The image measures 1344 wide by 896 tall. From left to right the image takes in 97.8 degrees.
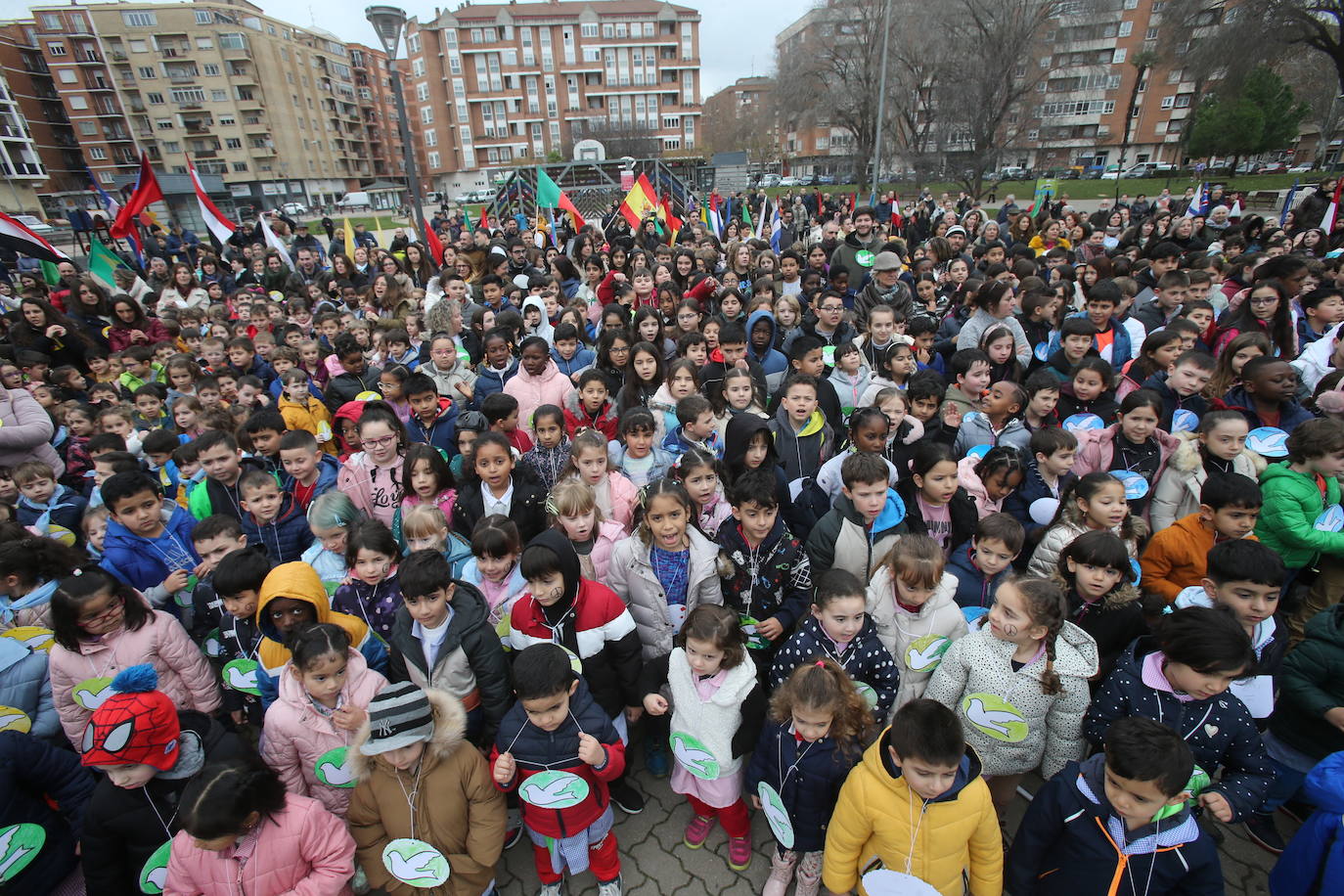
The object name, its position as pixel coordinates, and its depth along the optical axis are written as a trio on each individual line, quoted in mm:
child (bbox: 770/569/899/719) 2592
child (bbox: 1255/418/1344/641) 3070
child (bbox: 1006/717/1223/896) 1898
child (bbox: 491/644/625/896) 2352
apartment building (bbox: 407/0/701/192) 64250
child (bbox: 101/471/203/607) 3447
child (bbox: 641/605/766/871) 2502
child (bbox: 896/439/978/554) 3316
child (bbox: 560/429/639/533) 3670
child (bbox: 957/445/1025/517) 3506
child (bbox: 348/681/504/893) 2322
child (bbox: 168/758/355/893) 2023
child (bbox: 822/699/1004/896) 2018
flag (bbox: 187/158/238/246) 11273
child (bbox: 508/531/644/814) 2859
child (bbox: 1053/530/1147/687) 2693
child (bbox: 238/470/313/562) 3662
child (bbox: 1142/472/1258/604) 2906
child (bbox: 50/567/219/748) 2650
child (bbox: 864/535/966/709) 2695
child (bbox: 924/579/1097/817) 2422
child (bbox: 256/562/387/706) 2732
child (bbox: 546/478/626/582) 3240
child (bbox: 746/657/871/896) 2336
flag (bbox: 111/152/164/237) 10820
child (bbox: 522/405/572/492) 4117
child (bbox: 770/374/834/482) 4172
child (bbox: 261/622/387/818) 2477
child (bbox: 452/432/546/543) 3676
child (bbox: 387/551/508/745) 2732
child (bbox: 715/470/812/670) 3145
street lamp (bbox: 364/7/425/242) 8445
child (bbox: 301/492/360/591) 3385
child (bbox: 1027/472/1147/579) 3008
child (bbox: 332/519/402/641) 3105
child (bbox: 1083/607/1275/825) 2162
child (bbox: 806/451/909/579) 3107
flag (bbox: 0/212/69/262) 8258
